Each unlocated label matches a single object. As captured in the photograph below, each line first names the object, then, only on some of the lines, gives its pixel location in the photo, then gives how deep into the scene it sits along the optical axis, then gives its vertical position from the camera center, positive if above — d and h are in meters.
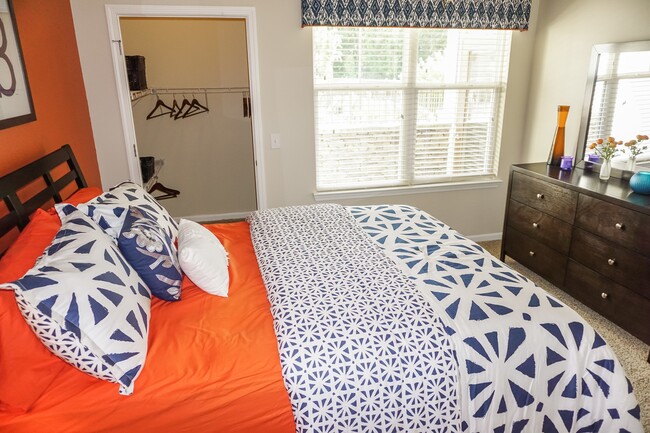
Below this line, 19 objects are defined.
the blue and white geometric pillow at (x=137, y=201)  1.93 -0.47
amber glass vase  3.20 -0.33
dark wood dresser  2.46 -0.92
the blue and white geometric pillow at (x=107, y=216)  1.79 -0.48
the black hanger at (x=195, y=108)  4.63 -0.09
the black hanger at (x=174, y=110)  4.60 -0.11
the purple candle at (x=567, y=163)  3.18 -0.49
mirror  2.79 -0.04
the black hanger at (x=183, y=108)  4.62 -0.09
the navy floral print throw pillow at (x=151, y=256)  1.67 -0.61
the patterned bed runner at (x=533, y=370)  1.48 -0.94
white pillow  1.79 -0.69
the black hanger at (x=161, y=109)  4.55 -0.10
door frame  3.00 +0.32
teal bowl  2.54 -0.51
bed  1.30 -0.85
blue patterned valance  3.23 +0.64
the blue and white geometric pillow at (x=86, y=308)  1.23 -0.62
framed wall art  1.92 +0.11
